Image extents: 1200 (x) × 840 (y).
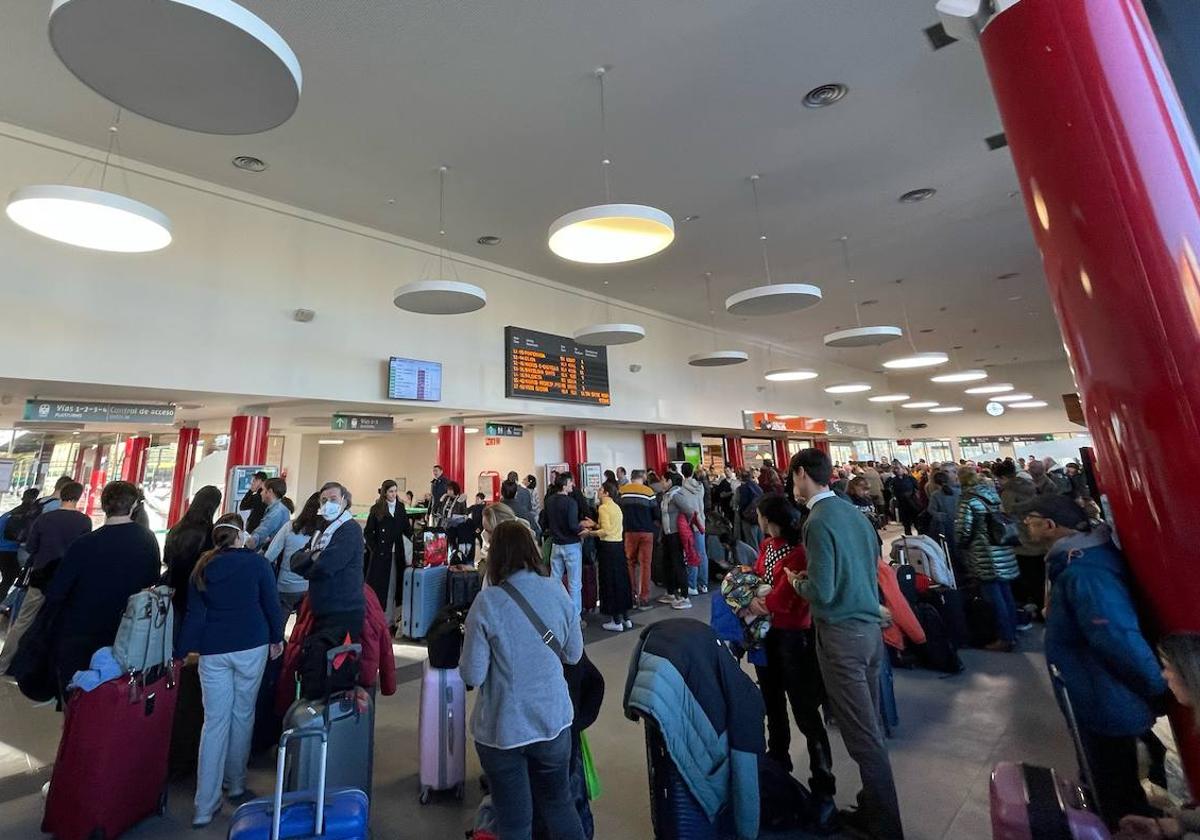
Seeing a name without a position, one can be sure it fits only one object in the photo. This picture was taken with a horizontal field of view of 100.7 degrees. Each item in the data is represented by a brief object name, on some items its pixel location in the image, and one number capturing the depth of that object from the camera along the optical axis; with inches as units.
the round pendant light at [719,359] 331.0
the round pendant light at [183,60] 78.9
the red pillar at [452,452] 350.6
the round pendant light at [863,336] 290.8
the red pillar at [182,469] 343.3
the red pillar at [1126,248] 40.4
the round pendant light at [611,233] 135.0
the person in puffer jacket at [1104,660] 57.6
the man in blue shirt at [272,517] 173.3
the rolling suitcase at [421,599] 204.4
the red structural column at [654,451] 491.8
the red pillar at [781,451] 673.6
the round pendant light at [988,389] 593.4
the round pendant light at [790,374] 394.0
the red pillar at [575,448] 423.2
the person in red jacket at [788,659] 93.6
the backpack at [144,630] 96.3
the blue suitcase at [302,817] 67.3
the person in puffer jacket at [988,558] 169.8
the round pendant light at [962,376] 462.0
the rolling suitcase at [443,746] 100.7
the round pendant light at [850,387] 520.5
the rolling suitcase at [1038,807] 39.6
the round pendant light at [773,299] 216.7
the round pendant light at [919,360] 365.1
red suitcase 88.0
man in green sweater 82.1
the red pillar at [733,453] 589.6
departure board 327.6
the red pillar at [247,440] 266.8
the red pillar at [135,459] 396.8
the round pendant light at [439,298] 192.1
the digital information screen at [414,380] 271.0
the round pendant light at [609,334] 262.4
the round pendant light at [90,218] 115.7
